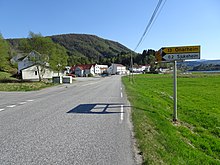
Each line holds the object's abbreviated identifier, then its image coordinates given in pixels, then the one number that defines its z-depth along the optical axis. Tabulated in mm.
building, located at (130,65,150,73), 144375
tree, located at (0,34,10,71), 36844
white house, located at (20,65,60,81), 39188
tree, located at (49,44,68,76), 34584
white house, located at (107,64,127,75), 129750
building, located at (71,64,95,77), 106862
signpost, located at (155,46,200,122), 6680
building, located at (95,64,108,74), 121150
